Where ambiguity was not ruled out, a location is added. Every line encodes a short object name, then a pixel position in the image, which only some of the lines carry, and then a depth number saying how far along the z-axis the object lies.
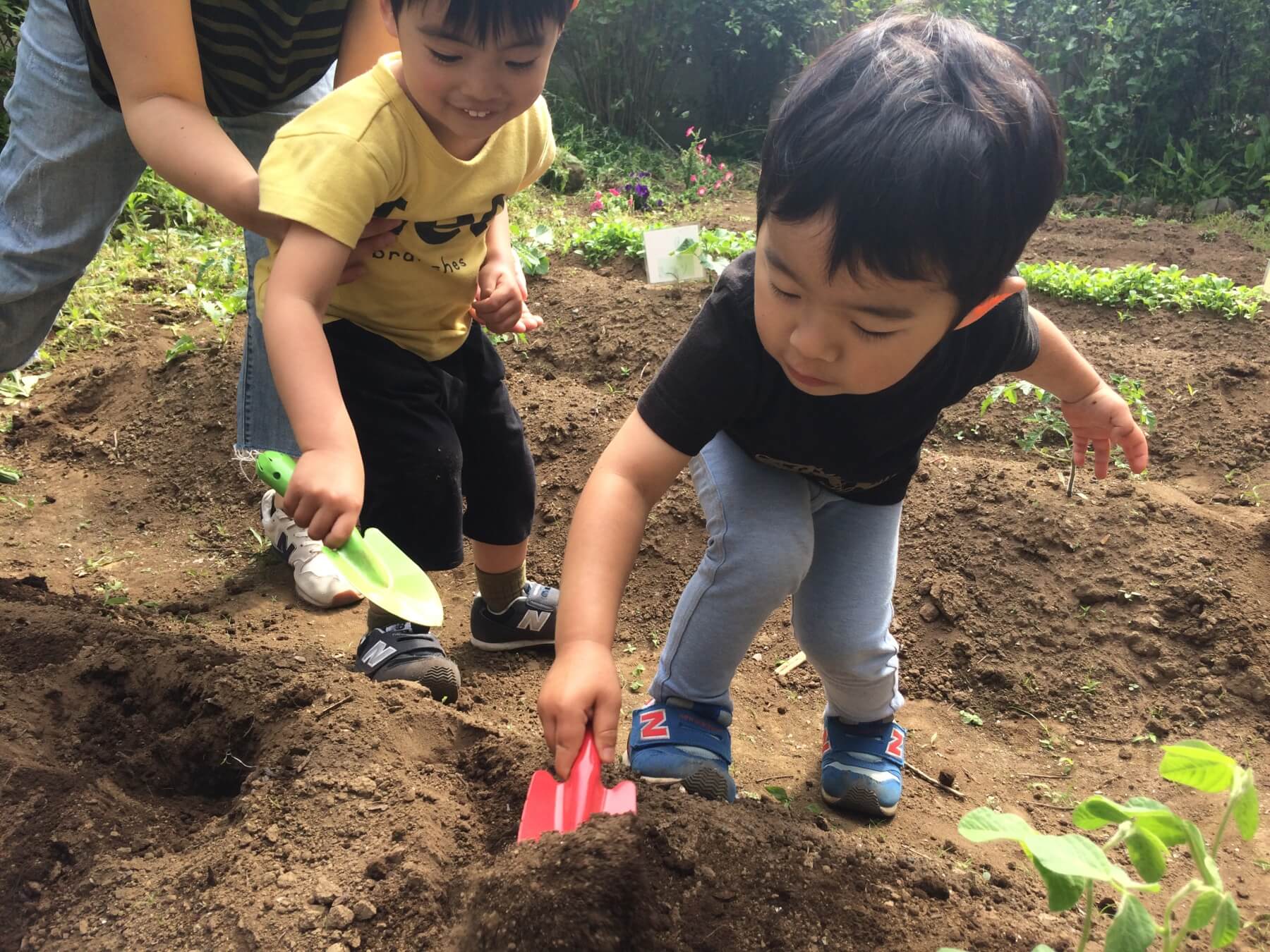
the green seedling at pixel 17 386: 3.28
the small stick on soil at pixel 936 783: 2.00
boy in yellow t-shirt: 1.58
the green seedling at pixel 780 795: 1.90
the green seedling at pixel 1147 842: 0.89
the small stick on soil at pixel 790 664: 2.39
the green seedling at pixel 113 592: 2.37
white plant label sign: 3.69
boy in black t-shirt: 1.24
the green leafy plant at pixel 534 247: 3.91
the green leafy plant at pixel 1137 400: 2.91
